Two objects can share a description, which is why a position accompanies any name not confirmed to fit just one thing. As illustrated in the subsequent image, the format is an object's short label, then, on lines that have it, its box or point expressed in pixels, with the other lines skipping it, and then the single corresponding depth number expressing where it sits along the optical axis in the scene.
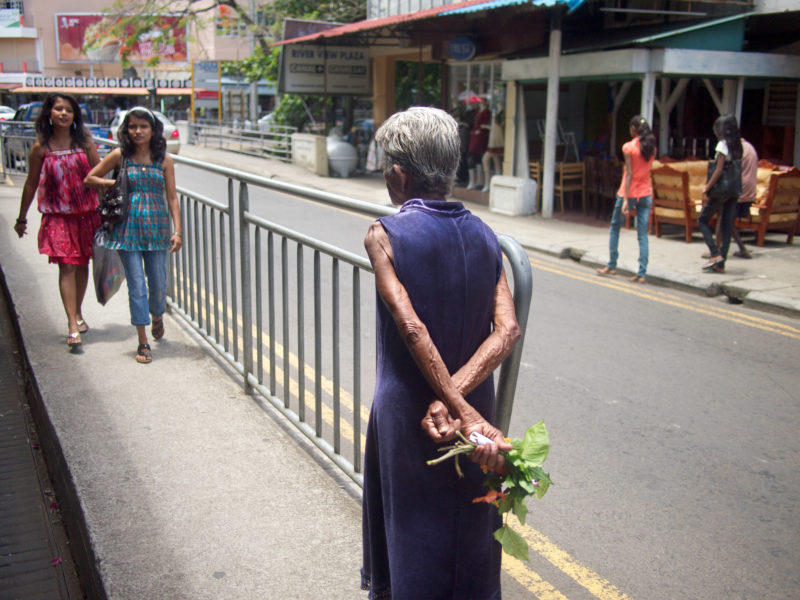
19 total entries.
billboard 54.78
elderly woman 2.18
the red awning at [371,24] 15.01
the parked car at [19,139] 14.07
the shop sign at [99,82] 40.81
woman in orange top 9.60
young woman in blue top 5.34
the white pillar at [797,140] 13.41
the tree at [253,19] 26.73
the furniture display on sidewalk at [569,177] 14.80
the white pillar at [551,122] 13.53
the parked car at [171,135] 25.31
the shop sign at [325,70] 21.73
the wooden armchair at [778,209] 11.30
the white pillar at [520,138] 15.29
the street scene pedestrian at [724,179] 9.73
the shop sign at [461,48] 16.91
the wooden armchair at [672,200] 11.75
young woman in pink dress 5.61
